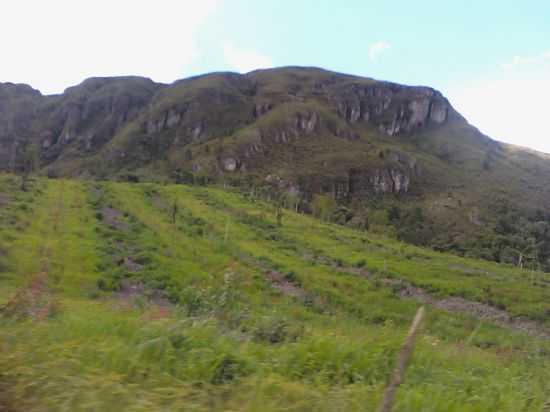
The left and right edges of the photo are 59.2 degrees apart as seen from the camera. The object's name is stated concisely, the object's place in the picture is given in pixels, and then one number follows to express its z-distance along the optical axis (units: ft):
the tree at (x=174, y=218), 124.70
